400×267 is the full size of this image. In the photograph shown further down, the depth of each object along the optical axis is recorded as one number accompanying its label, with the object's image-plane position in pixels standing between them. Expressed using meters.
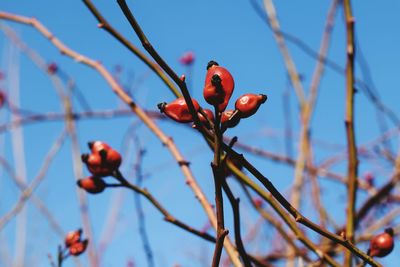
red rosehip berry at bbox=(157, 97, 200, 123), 0.48
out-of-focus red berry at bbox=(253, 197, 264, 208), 1.10
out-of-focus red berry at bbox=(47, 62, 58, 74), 2.23
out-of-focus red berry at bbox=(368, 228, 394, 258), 0.55
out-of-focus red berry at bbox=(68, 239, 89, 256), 0.62
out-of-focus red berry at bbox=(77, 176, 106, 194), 0.56
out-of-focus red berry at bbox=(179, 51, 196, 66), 2.55
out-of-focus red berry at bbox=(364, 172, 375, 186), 2.12
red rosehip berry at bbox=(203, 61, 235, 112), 0.47
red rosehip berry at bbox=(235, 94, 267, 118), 0.47
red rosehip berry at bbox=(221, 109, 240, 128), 0.48
